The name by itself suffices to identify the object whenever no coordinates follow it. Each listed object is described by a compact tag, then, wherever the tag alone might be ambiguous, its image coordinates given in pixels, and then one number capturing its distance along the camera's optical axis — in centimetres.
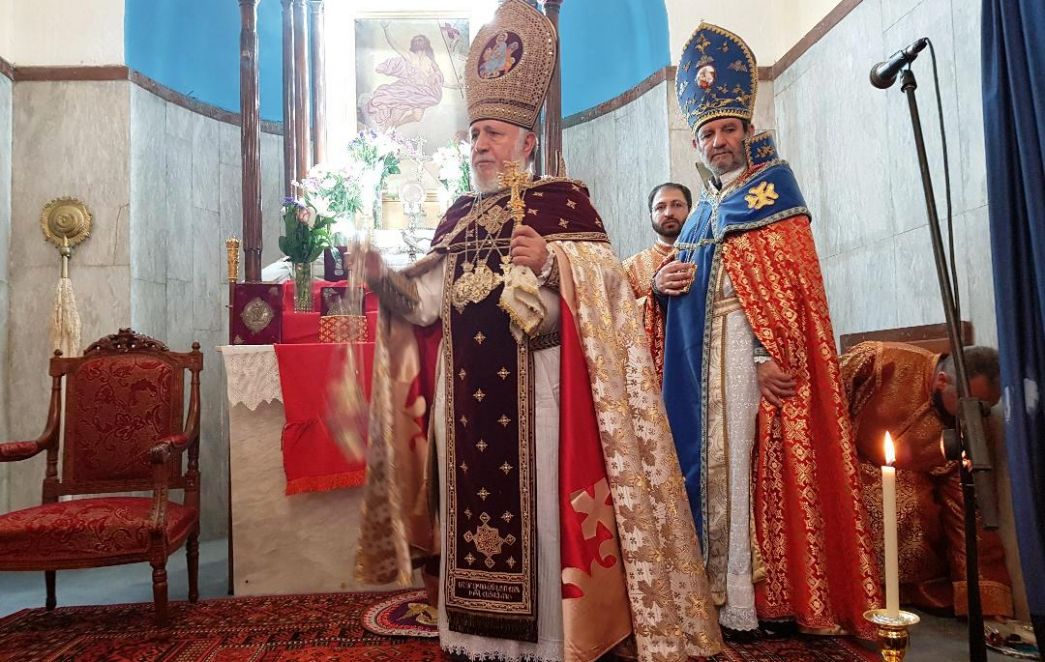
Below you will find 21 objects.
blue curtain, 277
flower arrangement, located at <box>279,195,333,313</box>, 452
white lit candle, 120
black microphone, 233
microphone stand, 192
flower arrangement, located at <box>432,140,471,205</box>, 524
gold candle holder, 115
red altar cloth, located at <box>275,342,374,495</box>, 398
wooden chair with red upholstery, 373
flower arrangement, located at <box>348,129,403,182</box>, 495
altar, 402
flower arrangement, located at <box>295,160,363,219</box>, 482
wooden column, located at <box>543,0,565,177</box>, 559
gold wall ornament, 523
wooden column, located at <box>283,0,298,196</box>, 550
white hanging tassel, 504
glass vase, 461
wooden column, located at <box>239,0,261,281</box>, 525
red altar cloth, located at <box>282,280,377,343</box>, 450
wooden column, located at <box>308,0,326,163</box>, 563
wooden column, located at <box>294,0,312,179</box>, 557
